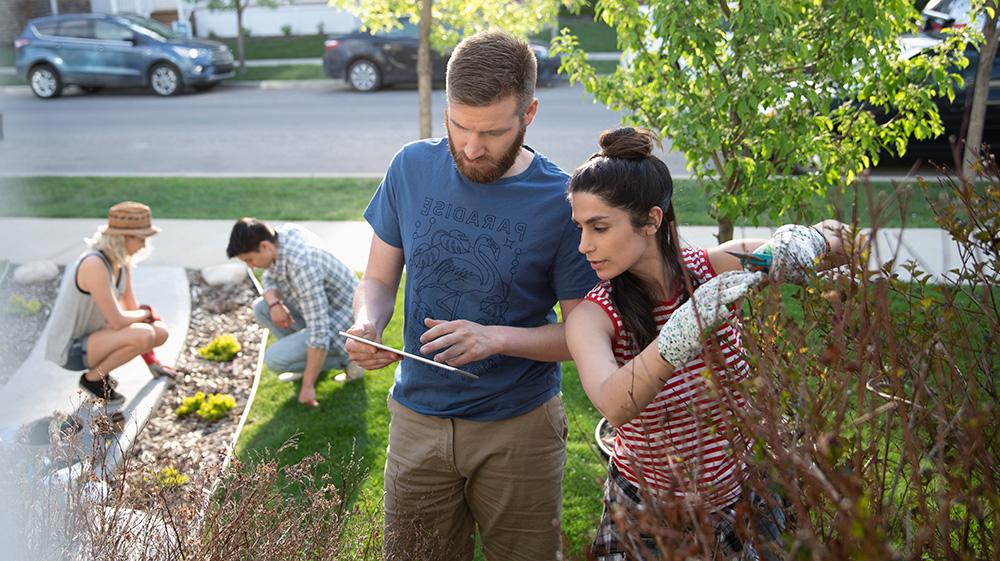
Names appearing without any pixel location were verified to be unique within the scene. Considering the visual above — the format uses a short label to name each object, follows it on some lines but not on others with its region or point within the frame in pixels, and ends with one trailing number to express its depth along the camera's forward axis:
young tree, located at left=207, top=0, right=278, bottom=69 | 21.08
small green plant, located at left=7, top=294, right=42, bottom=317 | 6.52
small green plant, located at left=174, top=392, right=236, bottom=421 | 5.17
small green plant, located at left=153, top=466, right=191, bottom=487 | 2.91
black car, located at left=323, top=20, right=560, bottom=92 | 17.22
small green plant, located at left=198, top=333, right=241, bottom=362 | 6.00
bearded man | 2.62
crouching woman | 5.20
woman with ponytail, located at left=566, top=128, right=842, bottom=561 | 2.24
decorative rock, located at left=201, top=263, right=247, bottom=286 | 7.23
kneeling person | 5.20
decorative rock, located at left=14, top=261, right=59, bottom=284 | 7.27
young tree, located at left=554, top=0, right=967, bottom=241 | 3.93
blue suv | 18.12
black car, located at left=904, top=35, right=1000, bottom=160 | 9.99
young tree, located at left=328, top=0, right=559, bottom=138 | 7.38
